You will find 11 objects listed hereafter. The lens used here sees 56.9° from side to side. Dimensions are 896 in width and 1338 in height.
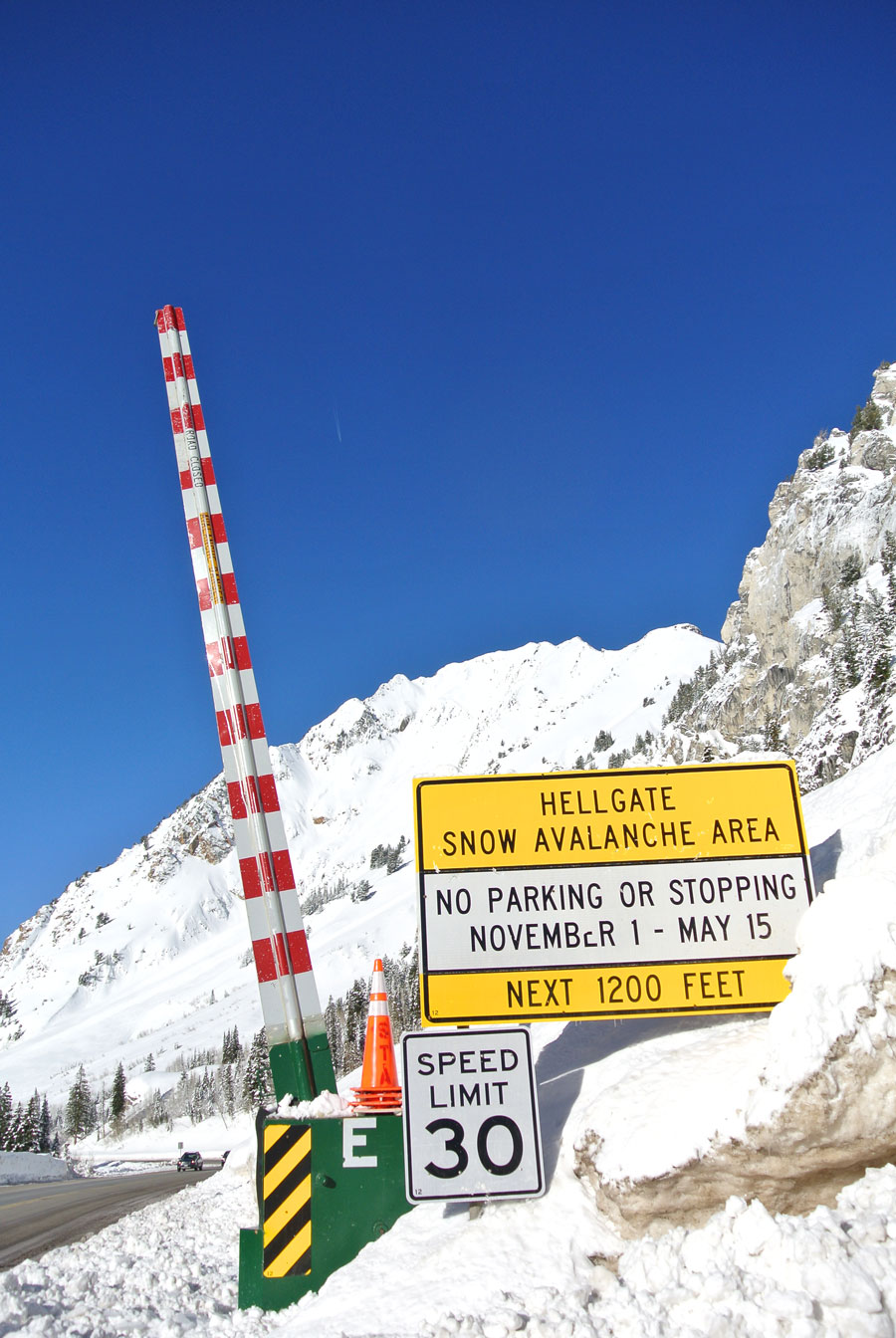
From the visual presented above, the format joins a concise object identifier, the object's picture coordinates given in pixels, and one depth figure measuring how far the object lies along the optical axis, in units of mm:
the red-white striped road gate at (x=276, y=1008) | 5773
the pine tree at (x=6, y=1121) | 68712
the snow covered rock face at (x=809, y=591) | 115938
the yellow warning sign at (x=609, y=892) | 5816
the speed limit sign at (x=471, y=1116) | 5000
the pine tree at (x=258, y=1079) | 72062
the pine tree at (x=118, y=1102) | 93562
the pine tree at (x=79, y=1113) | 94000
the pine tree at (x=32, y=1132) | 66875
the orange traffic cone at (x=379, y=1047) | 8992
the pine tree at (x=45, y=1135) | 71106
